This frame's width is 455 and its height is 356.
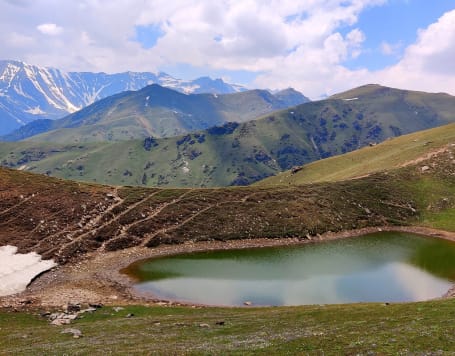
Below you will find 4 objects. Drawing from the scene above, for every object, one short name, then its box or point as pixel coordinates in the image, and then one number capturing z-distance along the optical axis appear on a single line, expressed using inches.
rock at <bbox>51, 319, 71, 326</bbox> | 1819.6
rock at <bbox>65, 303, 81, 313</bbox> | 2033.5
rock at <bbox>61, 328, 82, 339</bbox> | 1512.8
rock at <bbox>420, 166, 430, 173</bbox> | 5233.8
